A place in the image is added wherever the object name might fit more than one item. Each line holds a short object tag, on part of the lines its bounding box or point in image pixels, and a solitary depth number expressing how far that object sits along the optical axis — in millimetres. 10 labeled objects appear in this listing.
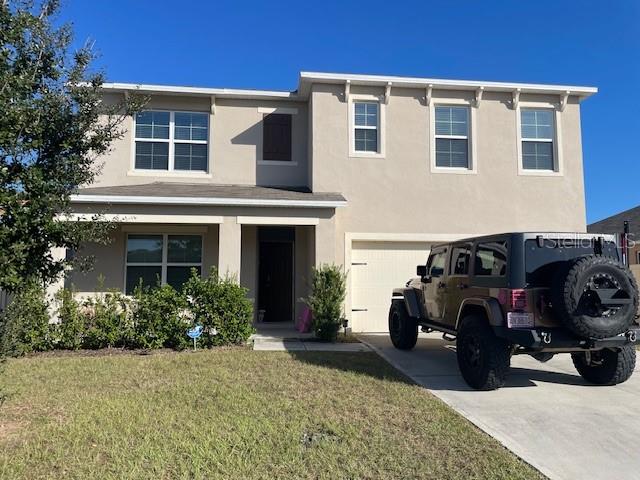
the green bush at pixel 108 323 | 9156
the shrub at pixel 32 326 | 8156
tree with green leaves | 4218
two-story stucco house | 12500
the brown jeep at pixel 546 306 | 5895
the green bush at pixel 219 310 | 9453
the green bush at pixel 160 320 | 9266
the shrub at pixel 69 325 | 9039
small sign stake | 8945
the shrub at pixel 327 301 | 10391
